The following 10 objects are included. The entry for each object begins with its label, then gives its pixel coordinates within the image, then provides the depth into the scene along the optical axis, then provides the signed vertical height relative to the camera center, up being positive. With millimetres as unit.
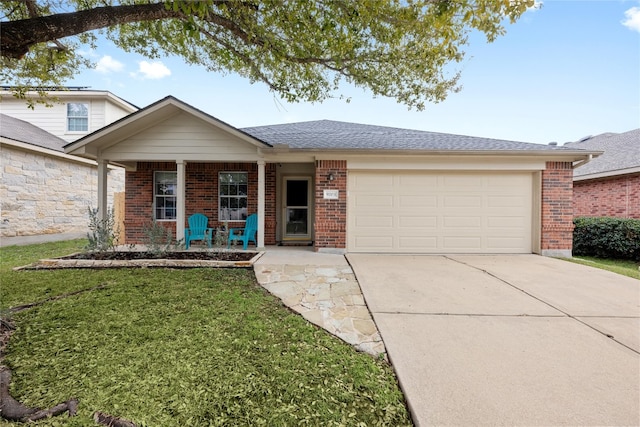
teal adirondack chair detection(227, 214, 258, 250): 7563 -668
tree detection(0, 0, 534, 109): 3617 +3219
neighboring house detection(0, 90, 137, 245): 9259 +1488
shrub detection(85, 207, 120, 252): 6297 -689
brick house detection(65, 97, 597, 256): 6941 +790
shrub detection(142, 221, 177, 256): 6297 -767
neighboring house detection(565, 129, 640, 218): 9562 +1255
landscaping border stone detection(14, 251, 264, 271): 5543 -1160
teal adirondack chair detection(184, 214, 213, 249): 7992 -559
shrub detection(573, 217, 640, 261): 8023 -698
